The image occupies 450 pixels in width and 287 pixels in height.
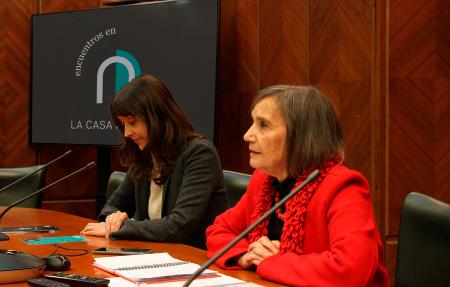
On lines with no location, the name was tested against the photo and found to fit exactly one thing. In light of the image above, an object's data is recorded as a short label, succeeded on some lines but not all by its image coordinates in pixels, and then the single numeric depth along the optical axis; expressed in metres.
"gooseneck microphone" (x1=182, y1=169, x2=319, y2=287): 1.41
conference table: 2.01
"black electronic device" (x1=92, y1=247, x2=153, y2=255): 2.29
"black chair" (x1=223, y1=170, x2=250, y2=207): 2.89
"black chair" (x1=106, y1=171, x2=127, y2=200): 3.45
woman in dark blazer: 2.82
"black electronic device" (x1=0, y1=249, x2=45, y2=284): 1.82
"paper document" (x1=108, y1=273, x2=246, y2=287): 1.81
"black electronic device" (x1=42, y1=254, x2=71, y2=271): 2.01
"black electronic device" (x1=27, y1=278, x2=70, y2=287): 1.74
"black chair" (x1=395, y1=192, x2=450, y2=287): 1.90
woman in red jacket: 1.84
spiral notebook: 1.87
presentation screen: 4.89
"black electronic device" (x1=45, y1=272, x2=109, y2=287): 1.77
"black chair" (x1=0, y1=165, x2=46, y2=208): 3.92
